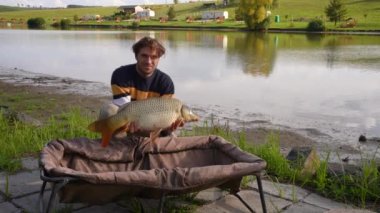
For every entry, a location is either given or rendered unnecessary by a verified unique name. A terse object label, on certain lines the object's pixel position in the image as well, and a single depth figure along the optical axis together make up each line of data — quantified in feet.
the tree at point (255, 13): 203.82
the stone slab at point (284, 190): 15.30
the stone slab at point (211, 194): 15.00
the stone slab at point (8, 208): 13.69
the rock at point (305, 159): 17.60
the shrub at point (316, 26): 191.03
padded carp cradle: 11.72
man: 15.31
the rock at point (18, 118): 26.56
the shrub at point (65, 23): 302.45
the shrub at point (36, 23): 303.07
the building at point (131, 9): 438.20
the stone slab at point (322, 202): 14.78
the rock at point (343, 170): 17.11
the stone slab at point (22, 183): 15.28
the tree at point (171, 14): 340.39
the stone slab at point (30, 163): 17.81
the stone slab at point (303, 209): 14.23
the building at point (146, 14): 401.90
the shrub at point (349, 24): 203.72
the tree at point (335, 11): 216.74
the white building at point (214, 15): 326.24
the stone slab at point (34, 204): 13.87
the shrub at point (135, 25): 264.72
